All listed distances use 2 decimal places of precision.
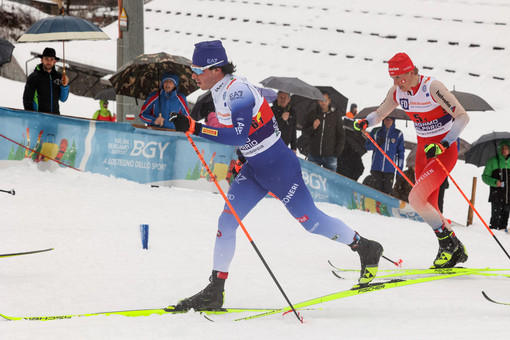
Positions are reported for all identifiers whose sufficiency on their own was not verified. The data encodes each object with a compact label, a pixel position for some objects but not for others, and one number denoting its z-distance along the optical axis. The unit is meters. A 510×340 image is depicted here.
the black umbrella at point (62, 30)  18.14
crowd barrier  17.70
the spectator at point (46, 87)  17.69
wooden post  20.56
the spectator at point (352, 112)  25.58
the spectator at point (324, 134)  19.05
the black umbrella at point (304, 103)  22.94
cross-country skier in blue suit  8.27
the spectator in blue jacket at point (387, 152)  19.33
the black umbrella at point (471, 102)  19.50
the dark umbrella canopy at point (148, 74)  18.34
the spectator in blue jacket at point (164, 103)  17.92
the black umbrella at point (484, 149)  20.59
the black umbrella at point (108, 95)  27.07
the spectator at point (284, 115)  18.83
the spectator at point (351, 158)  20.81
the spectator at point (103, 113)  24.97
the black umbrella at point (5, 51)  15.50
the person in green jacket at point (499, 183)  20.36
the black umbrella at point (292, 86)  19.94
